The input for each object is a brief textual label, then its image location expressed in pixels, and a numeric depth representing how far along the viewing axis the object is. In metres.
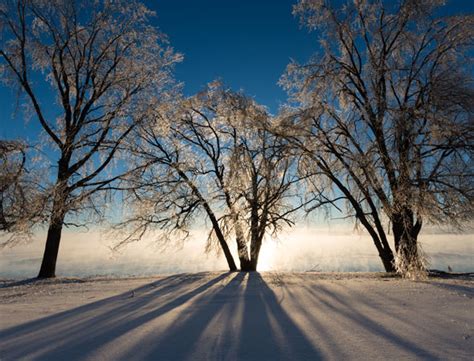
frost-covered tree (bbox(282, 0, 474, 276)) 9.25
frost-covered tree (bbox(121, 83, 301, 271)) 12.05
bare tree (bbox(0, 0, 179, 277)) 12.48
